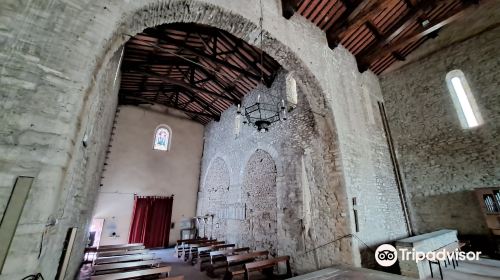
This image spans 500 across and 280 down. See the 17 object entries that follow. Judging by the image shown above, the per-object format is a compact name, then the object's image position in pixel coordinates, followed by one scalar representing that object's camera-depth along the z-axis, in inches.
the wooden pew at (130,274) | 124.0
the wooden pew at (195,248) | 248.3
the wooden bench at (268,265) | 155.7
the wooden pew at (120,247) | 223.8
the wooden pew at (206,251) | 225.4
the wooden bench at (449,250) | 150.5
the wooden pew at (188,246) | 263.0
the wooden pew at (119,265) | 145.5
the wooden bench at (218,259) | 196.5
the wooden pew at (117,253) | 206.0
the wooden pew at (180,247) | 276.1
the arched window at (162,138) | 390.7
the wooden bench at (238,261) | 169.6
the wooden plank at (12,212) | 53.1
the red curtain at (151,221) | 338.6
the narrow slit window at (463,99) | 212.7
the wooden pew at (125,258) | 171.6
